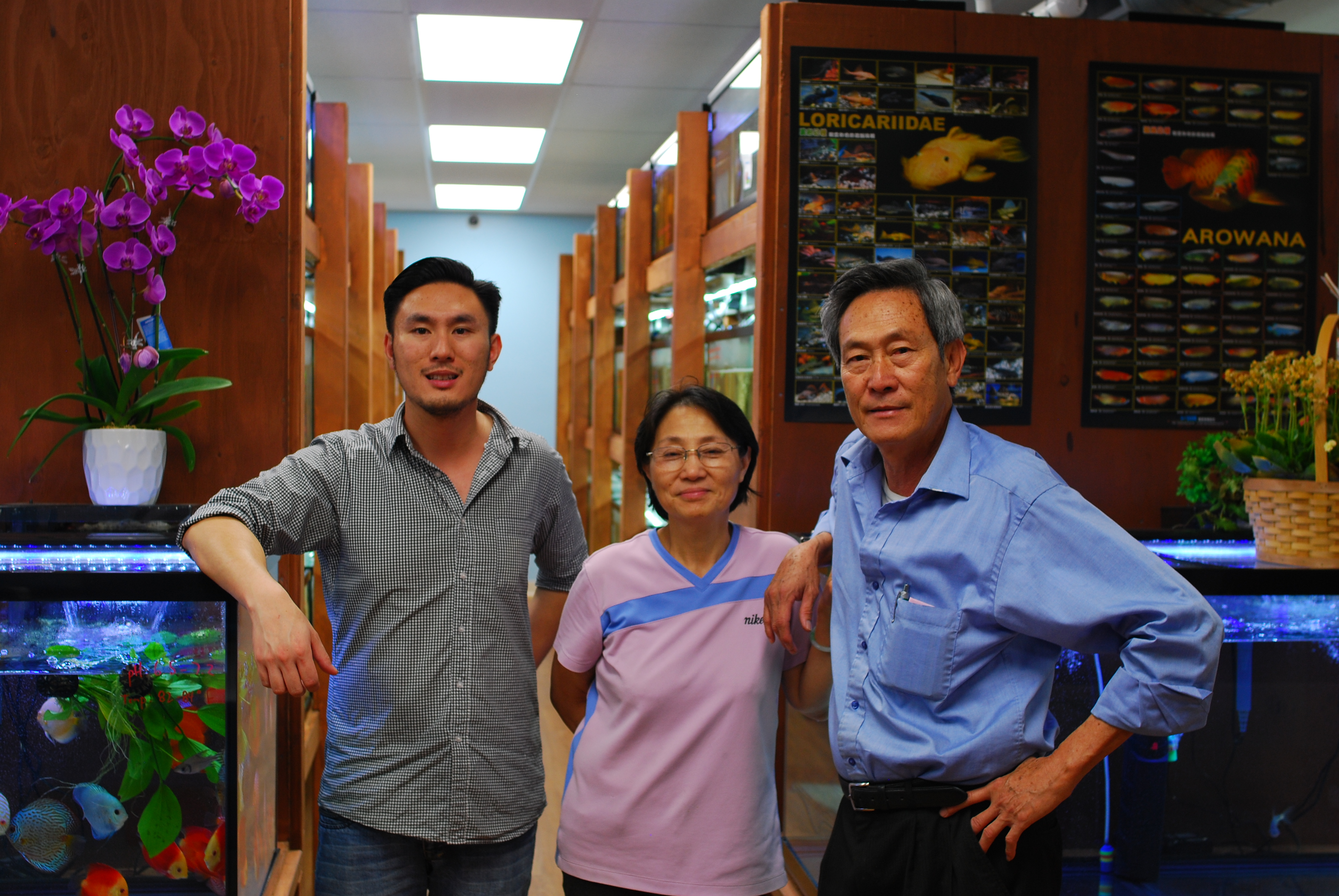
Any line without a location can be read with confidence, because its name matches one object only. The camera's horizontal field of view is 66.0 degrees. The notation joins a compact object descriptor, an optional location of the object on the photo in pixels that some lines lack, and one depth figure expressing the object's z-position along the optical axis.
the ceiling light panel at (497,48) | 4.93
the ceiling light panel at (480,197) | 9.23
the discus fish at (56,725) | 1.86
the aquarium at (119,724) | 1.82
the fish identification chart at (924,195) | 2.91
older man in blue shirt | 1.32
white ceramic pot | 2.31
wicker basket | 2.21
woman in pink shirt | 1.61
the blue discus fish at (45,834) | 1.88
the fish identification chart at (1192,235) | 3.01
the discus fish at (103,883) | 1.92
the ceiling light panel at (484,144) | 7.10
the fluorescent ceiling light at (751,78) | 3.24
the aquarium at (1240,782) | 2.21
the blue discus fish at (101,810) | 1.90
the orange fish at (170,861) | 1.93
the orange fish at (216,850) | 1.95
